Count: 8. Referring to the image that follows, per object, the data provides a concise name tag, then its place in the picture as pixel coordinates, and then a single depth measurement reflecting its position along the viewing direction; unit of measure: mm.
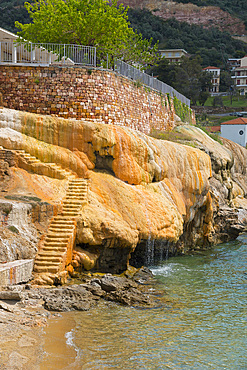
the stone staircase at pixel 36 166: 19078
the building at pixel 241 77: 101344
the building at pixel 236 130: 61469
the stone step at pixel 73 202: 18047
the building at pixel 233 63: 104275
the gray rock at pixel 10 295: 12727
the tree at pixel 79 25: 27312
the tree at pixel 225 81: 98125
